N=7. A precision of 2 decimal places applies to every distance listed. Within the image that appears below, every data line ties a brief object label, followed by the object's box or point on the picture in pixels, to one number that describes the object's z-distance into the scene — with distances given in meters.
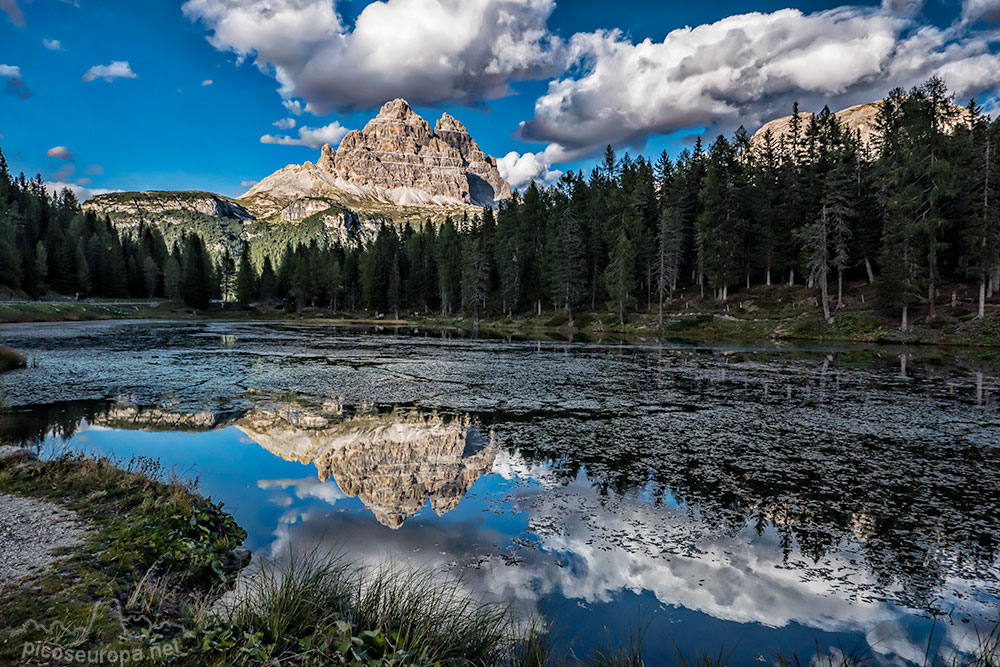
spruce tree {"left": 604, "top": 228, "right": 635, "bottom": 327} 71.06
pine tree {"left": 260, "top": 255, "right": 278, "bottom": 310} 141.50
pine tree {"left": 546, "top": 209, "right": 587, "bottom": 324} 79.12
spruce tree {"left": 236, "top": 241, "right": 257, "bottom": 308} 136.25
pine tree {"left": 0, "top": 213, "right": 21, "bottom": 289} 86.69
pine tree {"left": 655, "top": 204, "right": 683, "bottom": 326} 71.56
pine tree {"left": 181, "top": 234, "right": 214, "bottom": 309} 118.62
